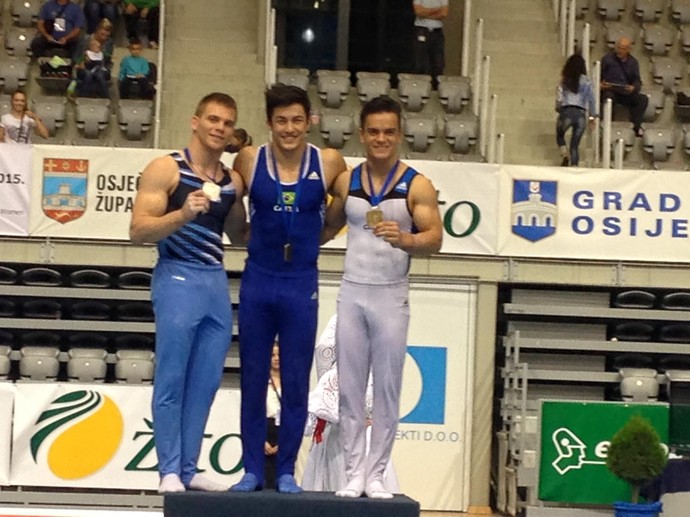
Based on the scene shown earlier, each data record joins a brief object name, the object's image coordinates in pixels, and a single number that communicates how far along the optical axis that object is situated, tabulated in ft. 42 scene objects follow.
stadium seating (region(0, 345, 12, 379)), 48.52
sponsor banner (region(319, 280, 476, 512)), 49.60
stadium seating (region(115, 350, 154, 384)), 48.96
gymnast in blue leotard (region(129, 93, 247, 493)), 22.22
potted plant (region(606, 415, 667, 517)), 40.86
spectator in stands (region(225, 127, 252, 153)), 37.27
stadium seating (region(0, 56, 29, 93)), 54.08
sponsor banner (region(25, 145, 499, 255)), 47.96
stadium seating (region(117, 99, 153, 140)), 52.85
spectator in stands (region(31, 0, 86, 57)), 54.08
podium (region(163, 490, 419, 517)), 21.89
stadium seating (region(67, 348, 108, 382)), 49.14
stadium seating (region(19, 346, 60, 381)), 49.37
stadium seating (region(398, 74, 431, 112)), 55.06
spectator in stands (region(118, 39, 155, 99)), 53.36
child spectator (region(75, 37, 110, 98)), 52.95
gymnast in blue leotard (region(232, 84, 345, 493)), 22.34
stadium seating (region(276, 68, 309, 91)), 54.39
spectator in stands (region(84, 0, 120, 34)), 55.88
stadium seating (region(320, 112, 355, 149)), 52.31
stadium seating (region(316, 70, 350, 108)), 54.96
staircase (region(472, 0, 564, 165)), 55.01
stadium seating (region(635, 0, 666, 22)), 61.46
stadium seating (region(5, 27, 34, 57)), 56.59
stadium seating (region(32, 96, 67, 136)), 52.54
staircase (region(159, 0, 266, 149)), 53.78
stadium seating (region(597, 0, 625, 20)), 61.00
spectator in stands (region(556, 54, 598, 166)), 50.34
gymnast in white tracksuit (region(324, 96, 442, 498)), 22.65
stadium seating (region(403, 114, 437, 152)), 52.80
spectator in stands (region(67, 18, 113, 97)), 53.11
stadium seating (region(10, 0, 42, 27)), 58.34
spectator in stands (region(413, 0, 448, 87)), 54.85
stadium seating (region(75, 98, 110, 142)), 52.54
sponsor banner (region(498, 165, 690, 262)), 49.03
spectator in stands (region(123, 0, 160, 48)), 56.08
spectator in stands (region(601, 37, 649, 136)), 54.39
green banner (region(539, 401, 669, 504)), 45.01
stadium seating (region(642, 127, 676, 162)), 54.44
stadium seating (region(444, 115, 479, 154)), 53.11
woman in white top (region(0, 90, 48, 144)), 49.55
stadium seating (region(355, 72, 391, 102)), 55.31
